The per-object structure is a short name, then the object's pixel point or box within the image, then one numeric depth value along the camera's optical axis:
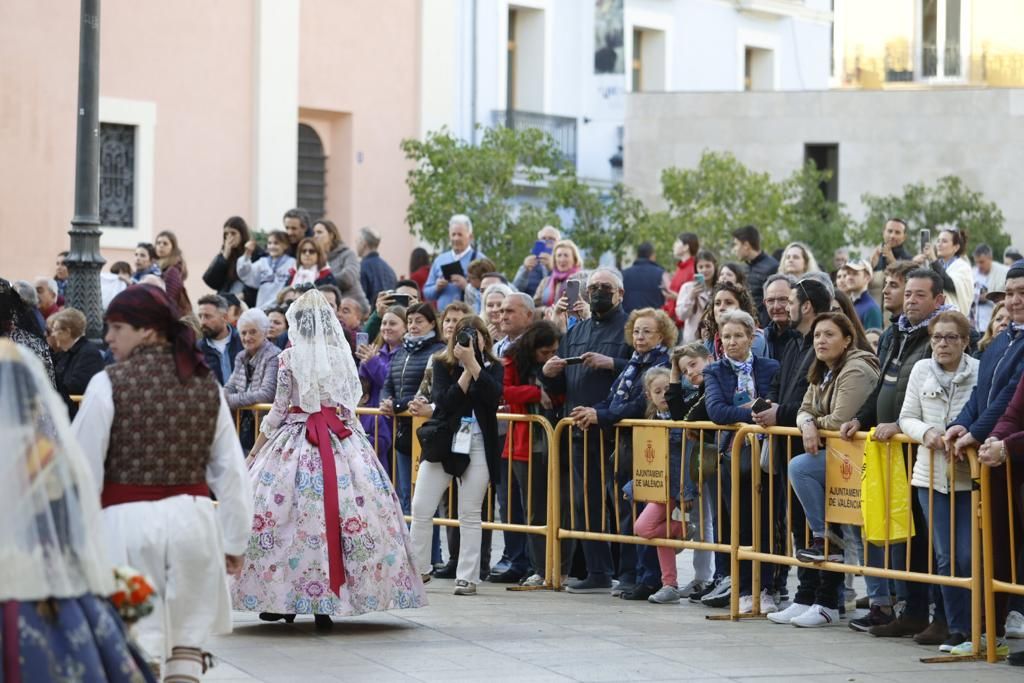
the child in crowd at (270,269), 17.80
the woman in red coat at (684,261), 19.20
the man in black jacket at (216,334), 15.75
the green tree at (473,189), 27.72
